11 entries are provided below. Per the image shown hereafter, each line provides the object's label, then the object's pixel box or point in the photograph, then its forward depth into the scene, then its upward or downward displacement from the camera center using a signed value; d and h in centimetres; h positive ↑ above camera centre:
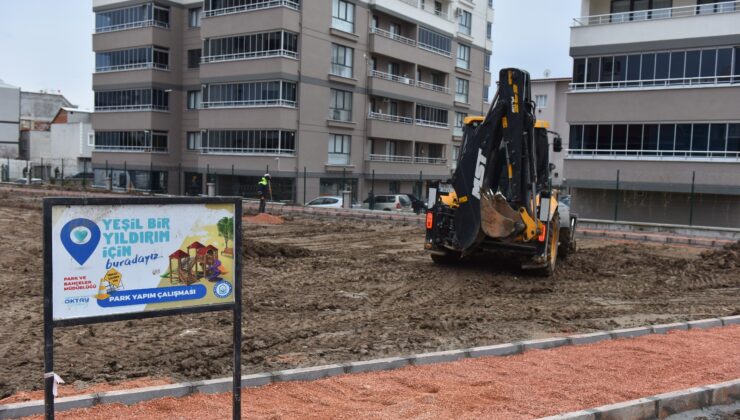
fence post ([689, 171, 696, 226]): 2669 -62
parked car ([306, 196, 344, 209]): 3644 -164
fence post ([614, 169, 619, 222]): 2820 -87
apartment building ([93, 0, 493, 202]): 4194 +570
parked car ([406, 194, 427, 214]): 3672 -163
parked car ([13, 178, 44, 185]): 5628 -176
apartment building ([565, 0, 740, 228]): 2769 +321
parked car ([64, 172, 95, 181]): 5974 -121
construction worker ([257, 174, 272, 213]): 2841 -92
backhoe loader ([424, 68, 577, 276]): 1290 -20
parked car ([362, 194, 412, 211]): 3872 -166
